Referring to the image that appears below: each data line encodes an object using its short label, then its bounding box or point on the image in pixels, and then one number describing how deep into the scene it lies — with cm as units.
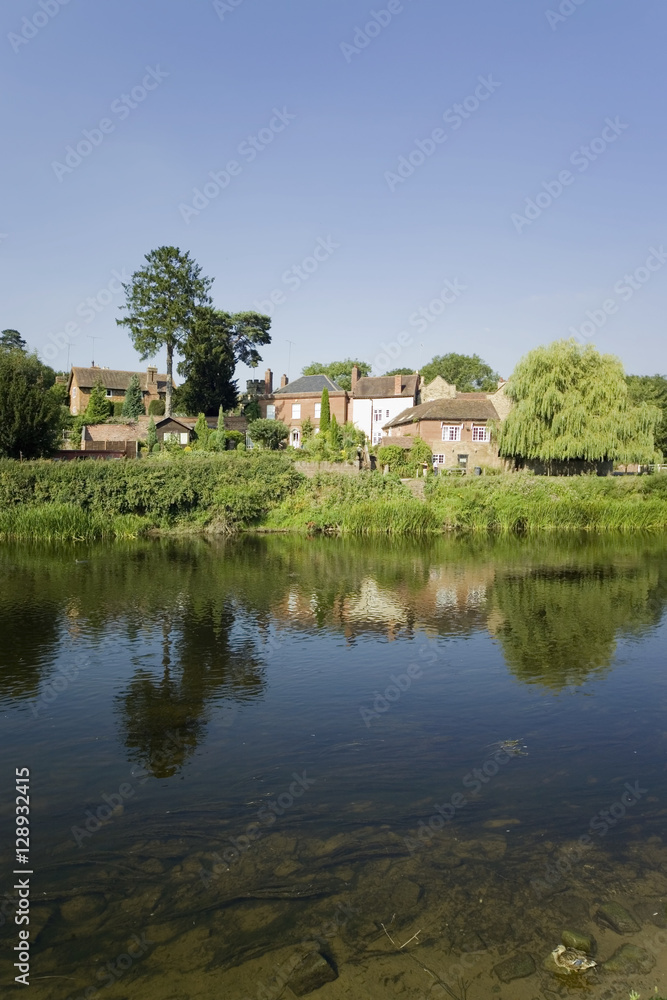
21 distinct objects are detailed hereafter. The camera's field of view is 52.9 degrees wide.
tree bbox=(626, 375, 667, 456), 5673
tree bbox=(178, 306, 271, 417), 6188
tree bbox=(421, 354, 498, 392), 10862
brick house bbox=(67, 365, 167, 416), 7438
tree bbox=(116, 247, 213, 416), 5950
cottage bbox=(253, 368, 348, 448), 6444
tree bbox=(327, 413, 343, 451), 5047
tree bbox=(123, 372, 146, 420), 6372
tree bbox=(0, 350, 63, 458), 3550
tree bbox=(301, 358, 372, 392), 10066
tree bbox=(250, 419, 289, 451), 5291
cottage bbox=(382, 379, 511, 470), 5353
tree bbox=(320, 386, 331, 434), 5838
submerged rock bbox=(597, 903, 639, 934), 558
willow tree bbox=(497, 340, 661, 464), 3991
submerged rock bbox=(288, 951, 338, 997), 503
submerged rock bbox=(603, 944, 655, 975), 515
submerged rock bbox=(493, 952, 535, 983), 512
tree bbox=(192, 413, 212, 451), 5066
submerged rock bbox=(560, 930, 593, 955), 535
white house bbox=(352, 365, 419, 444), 6656
